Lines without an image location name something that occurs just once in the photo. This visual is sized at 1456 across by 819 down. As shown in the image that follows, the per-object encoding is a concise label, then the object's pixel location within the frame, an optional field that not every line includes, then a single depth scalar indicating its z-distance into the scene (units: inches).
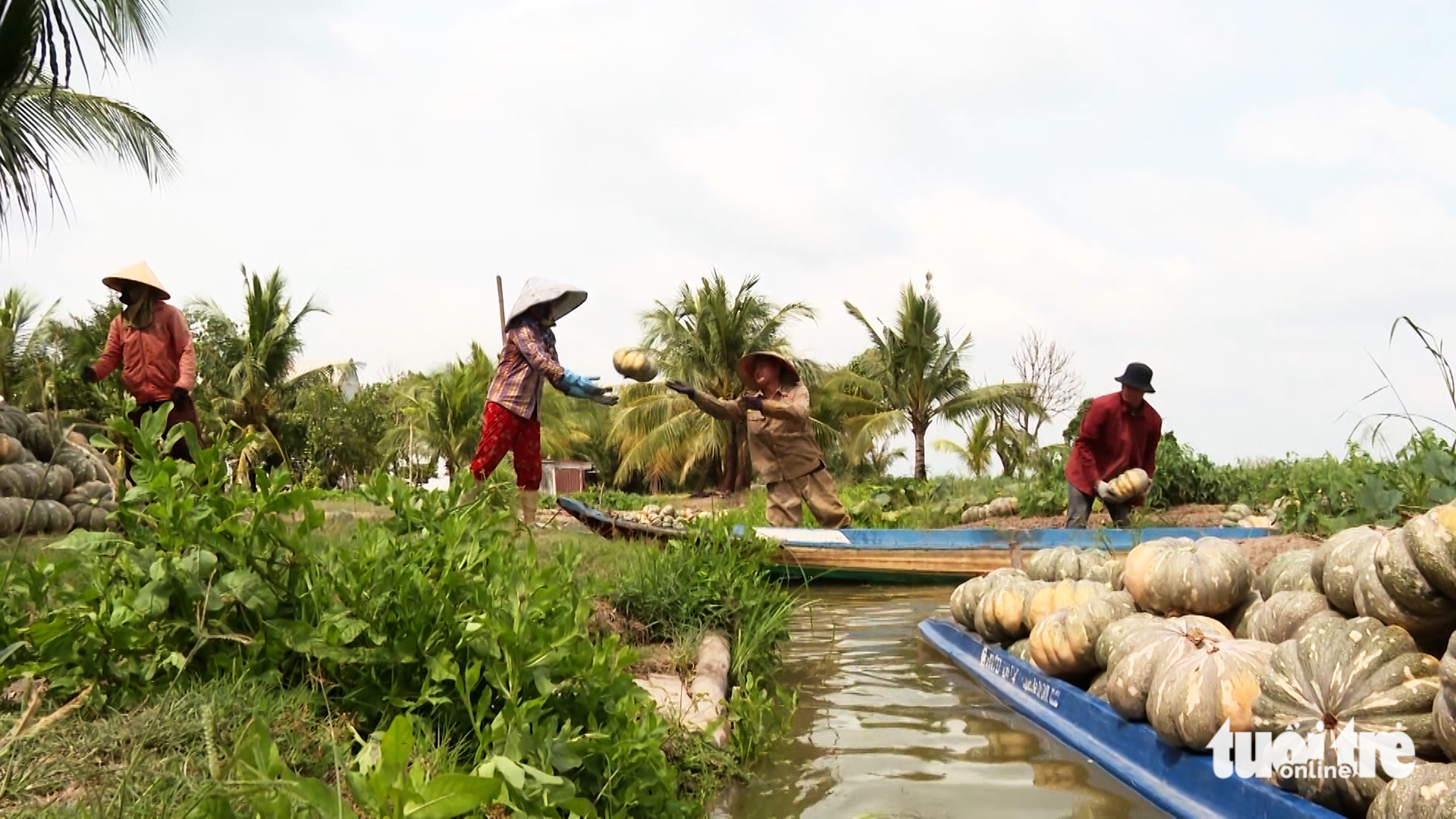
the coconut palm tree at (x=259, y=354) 1171.3
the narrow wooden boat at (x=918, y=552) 384.5
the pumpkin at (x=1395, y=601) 121.0
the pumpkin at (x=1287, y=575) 166.1
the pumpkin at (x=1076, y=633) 179.9
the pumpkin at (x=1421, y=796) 98.3
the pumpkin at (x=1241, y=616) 168.2
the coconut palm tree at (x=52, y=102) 366.9
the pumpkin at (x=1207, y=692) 135.0
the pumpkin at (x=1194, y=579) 171.8
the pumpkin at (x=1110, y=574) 202.4
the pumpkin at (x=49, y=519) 312.5
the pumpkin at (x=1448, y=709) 105.7
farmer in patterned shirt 303.9
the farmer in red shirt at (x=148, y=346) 283.0
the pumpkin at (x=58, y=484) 334.5
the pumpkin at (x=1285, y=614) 148.7
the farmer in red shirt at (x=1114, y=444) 385.7
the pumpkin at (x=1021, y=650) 208.7
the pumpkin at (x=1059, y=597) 200.2
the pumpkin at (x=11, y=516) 301.4
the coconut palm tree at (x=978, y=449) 1161.4
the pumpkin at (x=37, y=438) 361.4
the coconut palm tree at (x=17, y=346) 725.3
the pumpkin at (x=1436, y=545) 115.5
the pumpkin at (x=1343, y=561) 136.3
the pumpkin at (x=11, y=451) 336.5
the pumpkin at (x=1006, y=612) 218.7
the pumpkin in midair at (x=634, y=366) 341.4
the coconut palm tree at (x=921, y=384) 1173.1
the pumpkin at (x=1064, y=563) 227.1
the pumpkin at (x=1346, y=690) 116.0
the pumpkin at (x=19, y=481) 318.7
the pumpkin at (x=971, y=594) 238.1
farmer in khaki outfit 409.7
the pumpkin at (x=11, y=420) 351.6
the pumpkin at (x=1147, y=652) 149.3
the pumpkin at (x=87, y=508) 340.5
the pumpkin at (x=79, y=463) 356.8
